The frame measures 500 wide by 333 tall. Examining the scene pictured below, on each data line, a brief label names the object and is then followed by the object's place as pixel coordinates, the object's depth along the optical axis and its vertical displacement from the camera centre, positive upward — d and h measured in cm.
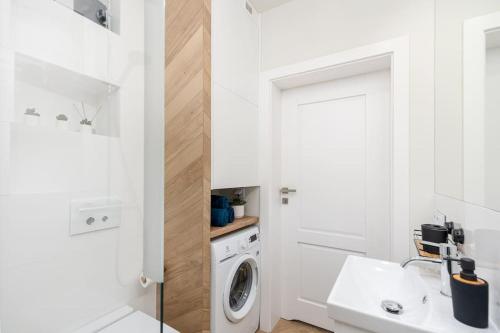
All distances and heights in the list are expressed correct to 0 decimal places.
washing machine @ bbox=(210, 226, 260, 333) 136 -80
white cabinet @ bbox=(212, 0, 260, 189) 145 +53
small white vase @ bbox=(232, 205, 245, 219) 183 -37
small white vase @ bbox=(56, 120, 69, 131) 96 +18
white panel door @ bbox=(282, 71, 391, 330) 171 -12
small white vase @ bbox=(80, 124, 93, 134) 106 +18
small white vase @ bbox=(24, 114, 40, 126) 86 +18
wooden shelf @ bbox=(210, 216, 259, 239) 142 -42
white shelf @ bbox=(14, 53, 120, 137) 84 +31
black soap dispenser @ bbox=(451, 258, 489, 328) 60 -35
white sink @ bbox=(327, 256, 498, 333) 64 -48
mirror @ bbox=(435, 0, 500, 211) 71 +27
